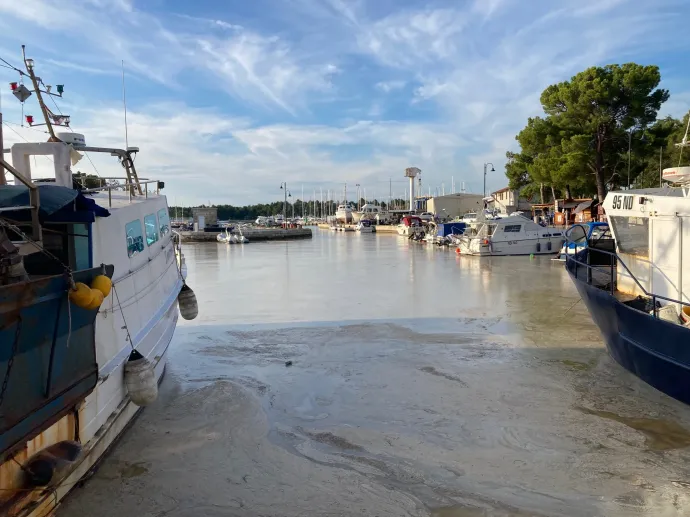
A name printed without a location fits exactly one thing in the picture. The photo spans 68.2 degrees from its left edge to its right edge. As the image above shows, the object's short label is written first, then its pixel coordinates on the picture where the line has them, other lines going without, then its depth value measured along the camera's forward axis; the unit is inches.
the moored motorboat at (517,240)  1326.3
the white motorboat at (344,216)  4015.8
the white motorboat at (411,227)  2246.3
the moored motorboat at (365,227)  3169.3
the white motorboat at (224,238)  2273.6
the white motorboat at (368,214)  3691.9
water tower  3806.1
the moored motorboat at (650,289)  282.0
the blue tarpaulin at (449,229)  1843.0
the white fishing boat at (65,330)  159.0
